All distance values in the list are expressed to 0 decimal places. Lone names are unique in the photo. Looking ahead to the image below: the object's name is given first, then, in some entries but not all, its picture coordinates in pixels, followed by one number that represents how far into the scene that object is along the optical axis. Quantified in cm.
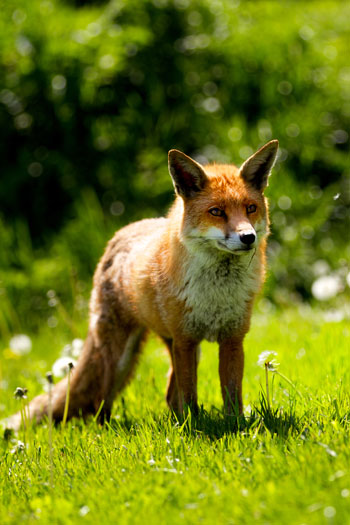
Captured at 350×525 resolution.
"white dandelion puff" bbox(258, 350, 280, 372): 797
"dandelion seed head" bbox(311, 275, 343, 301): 1429
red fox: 849
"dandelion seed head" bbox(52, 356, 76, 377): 1095
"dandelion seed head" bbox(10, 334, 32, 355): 1447
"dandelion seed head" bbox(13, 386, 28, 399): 831
